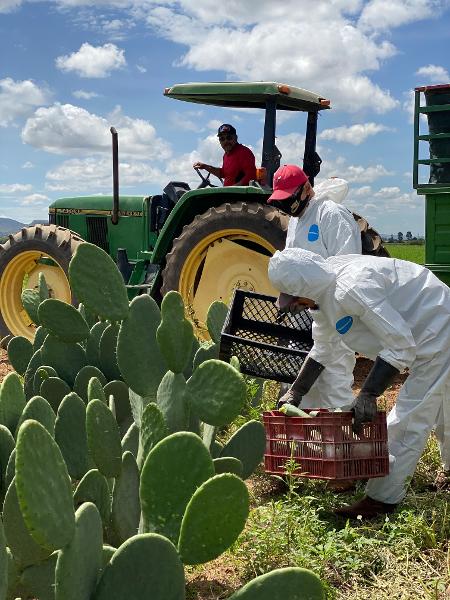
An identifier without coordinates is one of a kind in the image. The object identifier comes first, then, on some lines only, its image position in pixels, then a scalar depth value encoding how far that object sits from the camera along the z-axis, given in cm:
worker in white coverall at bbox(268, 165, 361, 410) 411
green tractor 559
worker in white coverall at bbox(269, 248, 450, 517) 305
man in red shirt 593
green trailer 537
